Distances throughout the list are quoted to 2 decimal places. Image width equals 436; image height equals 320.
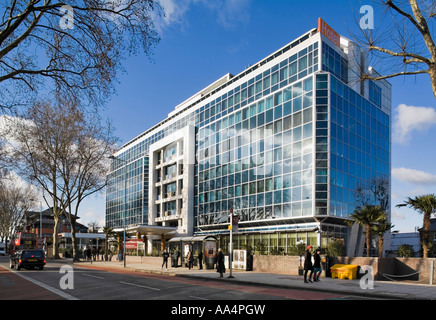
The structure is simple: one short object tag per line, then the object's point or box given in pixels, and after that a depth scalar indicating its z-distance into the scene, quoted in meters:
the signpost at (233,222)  26.42
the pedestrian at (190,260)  33.75
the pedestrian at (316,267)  21.72
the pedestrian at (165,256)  34.62
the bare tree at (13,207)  87.81
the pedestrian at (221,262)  25.50
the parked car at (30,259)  31.72
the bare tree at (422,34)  13.46
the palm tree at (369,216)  28.83
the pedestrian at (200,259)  33.59
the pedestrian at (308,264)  21.02
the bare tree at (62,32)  12.81
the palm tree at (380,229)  28.61
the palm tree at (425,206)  26.97
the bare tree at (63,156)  41.38
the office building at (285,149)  39.81
